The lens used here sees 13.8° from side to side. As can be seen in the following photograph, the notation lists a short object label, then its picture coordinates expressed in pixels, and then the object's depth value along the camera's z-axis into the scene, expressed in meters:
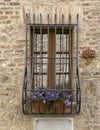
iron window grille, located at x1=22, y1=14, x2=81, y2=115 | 5.92
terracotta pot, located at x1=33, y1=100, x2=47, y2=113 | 5.73
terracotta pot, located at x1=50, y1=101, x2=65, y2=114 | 5.73
